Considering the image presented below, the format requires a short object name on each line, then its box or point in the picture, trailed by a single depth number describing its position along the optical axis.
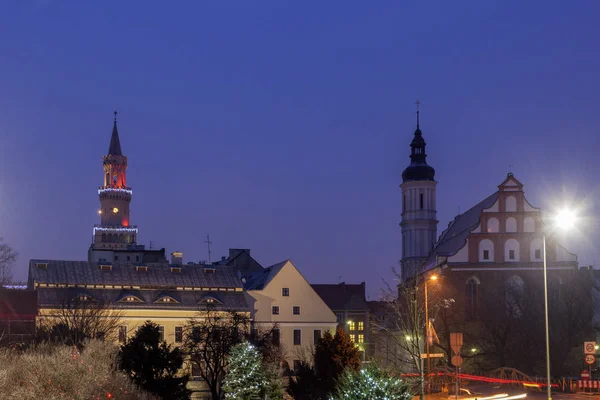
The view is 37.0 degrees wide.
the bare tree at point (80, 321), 65.56
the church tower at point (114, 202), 176.00
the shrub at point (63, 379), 31.72
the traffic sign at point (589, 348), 44.59
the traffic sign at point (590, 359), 44.20
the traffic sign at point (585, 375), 58.26
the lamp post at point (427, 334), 50.19
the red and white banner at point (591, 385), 55.25
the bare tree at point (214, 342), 68.06
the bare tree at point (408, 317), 48.89
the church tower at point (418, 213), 133.50
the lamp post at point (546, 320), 34.55
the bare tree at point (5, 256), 80.21
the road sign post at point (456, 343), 42.06
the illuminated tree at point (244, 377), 46.06
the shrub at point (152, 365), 46.56
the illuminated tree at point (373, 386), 28.38
